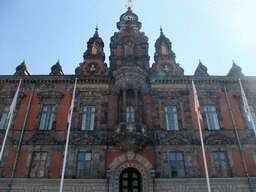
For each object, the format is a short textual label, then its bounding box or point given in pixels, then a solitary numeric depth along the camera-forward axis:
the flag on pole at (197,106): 16.54
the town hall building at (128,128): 17.38
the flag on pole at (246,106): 17.49
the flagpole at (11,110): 16.63
